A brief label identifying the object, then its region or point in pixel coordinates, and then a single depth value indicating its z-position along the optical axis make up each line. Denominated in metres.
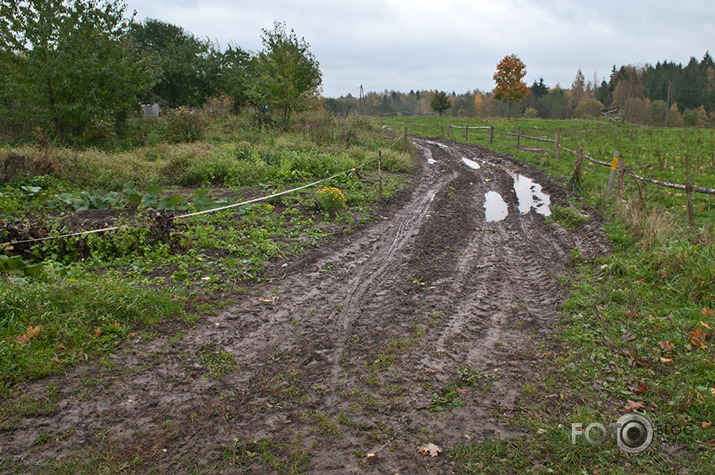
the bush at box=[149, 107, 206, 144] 16.97
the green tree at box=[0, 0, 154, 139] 15.95
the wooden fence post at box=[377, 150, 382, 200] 11.75
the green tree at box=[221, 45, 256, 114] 28.47
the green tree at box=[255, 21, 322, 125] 20.92
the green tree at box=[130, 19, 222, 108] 26.95
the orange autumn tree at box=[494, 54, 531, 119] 43.56
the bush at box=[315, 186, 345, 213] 9.58
